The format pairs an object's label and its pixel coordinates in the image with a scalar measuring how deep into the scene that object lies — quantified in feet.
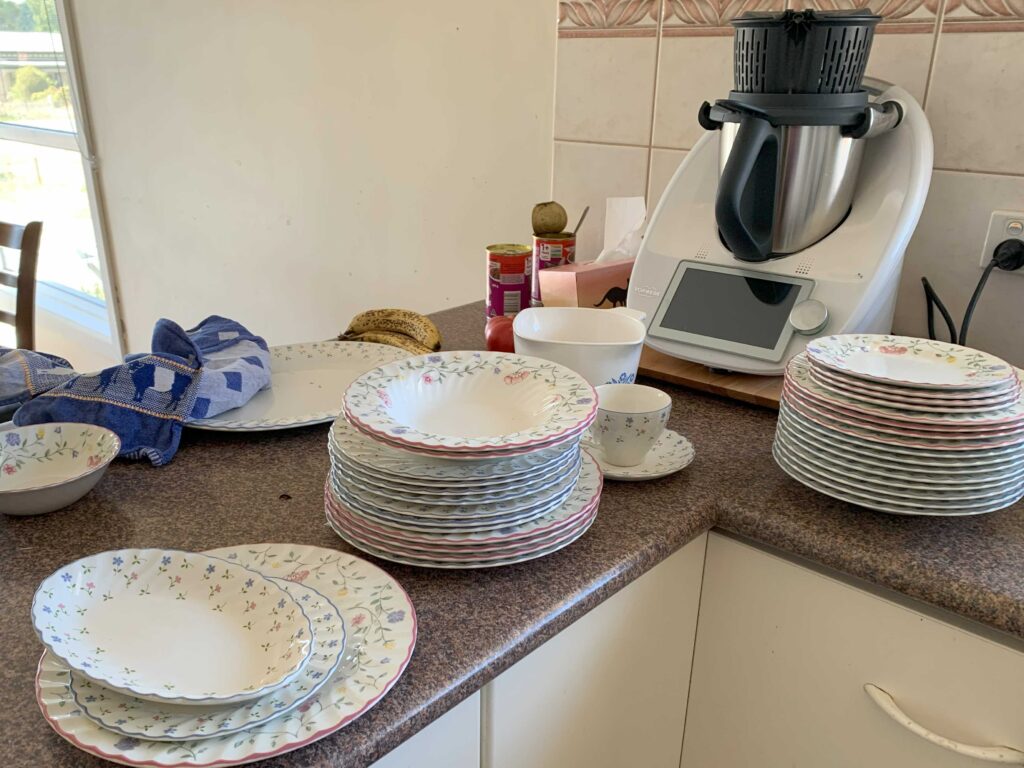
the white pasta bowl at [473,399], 2.16
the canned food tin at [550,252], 4.12
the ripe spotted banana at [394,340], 3.64
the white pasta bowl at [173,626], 1.69
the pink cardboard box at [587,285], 3.84
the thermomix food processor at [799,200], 3.01
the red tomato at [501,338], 3.63
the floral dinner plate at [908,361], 2.46
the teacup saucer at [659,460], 2.66
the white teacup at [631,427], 2.63
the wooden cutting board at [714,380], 3.26
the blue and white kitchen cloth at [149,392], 2.77
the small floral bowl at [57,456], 2.48
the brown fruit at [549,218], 4.24
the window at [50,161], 8.51
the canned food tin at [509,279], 3.98
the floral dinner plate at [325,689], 1.57
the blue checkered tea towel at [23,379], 2.93
